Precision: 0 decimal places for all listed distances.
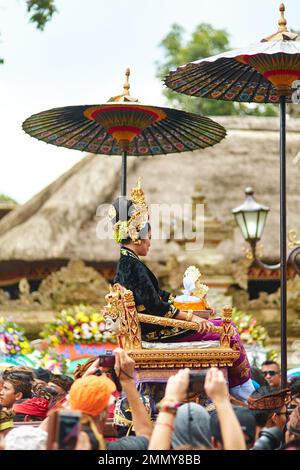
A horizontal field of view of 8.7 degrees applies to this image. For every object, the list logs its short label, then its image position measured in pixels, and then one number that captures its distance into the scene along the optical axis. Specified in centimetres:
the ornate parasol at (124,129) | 1498
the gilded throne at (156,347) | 1213
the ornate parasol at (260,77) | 1355
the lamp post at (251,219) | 2391
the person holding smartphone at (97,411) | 832
